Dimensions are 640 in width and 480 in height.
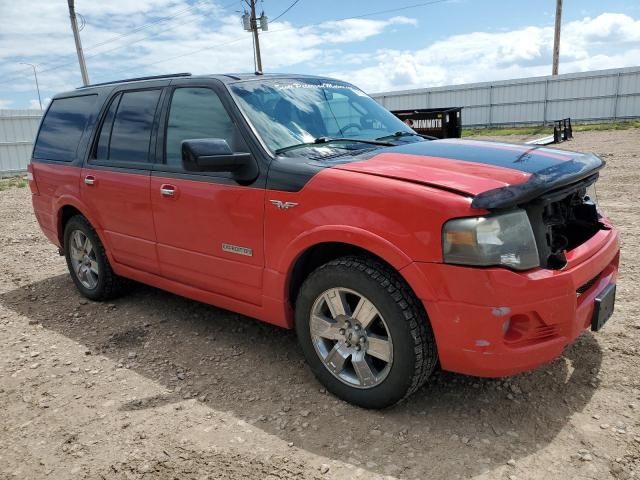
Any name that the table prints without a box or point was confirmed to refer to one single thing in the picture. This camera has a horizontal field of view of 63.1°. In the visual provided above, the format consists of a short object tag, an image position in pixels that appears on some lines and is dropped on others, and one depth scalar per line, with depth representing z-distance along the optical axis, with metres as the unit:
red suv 2.42
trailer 11.12
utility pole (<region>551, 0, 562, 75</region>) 27.29
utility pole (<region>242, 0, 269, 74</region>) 28.28
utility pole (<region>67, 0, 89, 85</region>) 21.92
